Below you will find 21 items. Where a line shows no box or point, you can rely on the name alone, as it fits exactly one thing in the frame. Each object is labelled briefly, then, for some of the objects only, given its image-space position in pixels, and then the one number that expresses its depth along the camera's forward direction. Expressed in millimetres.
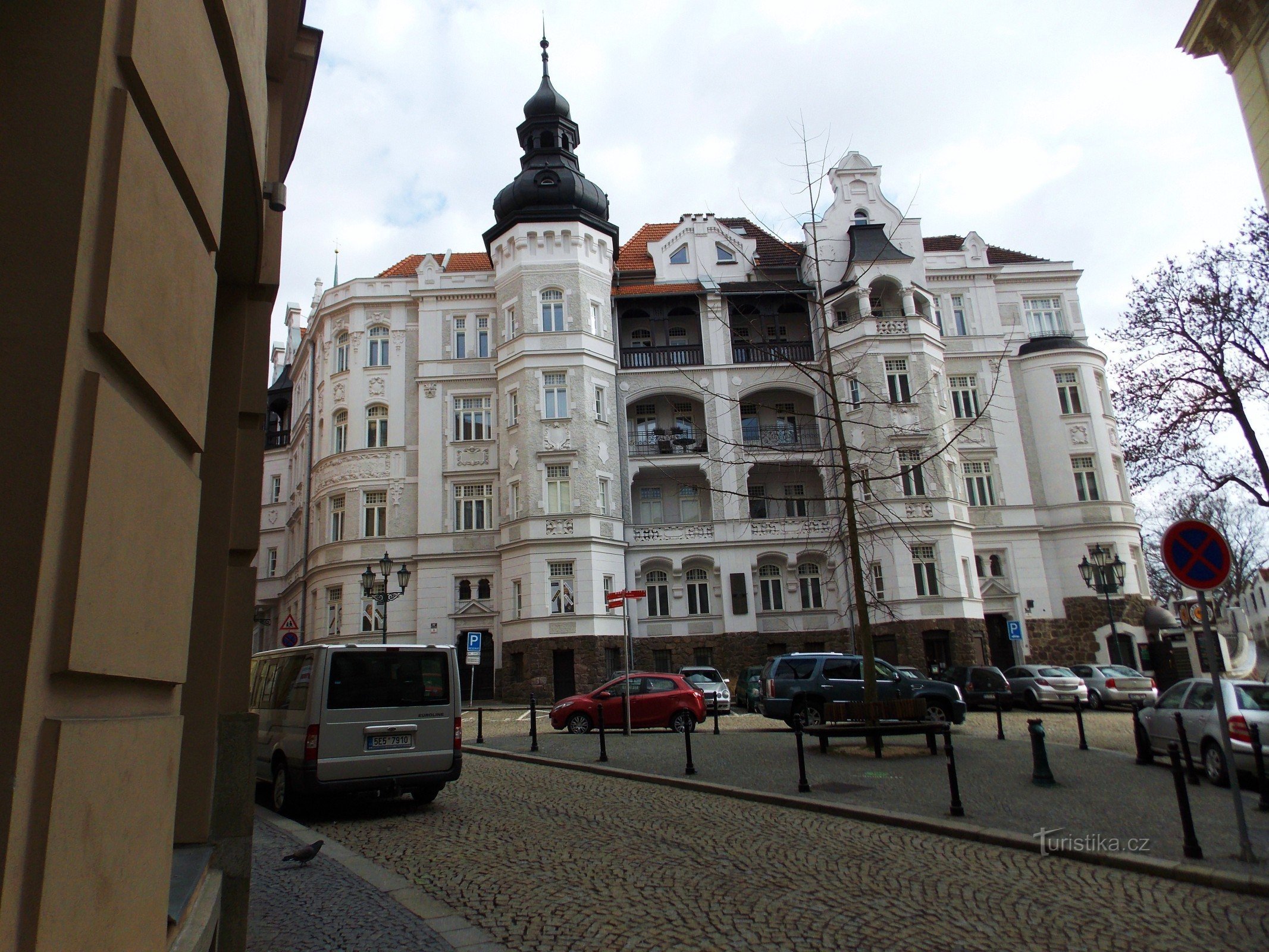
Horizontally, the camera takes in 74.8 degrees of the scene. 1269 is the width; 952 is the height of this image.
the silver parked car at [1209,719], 10922
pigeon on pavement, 7570
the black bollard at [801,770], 10953
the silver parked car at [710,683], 26078
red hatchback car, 20219
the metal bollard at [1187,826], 7125
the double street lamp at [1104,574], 31781
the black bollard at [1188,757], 9891
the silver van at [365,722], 10164
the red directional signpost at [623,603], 18734
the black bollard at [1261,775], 9219
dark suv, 19266
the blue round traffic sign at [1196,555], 7656
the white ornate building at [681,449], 35125
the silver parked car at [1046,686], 25125
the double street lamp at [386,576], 24562
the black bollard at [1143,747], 13219
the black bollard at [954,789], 9172
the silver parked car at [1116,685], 25094
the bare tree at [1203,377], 21594
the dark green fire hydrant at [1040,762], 11078
